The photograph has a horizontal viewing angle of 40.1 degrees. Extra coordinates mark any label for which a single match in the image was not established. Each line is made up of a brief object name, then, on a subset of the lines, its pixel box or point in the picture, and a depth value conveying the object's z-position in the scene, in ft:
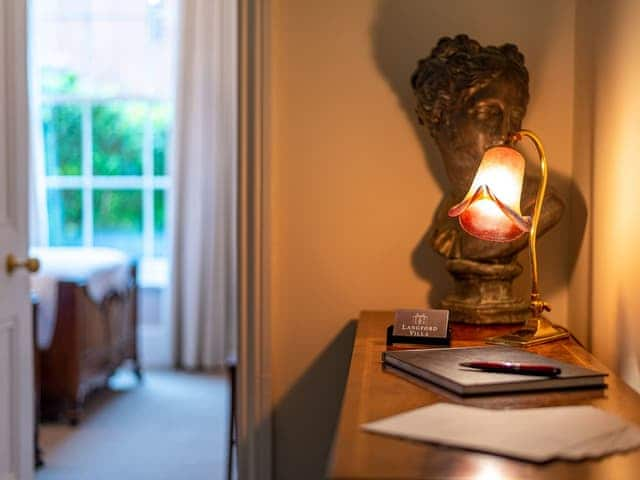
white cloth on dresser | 13.28
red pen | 4.19
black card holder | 5.34
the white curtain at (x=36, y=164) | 18.65
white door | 8.27
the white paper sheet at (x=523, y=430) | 3.22
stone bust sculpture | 6.18
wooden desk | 3.03
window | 18.53
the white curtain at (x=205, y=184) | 17.57
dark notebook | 4.06
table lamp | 5.31
